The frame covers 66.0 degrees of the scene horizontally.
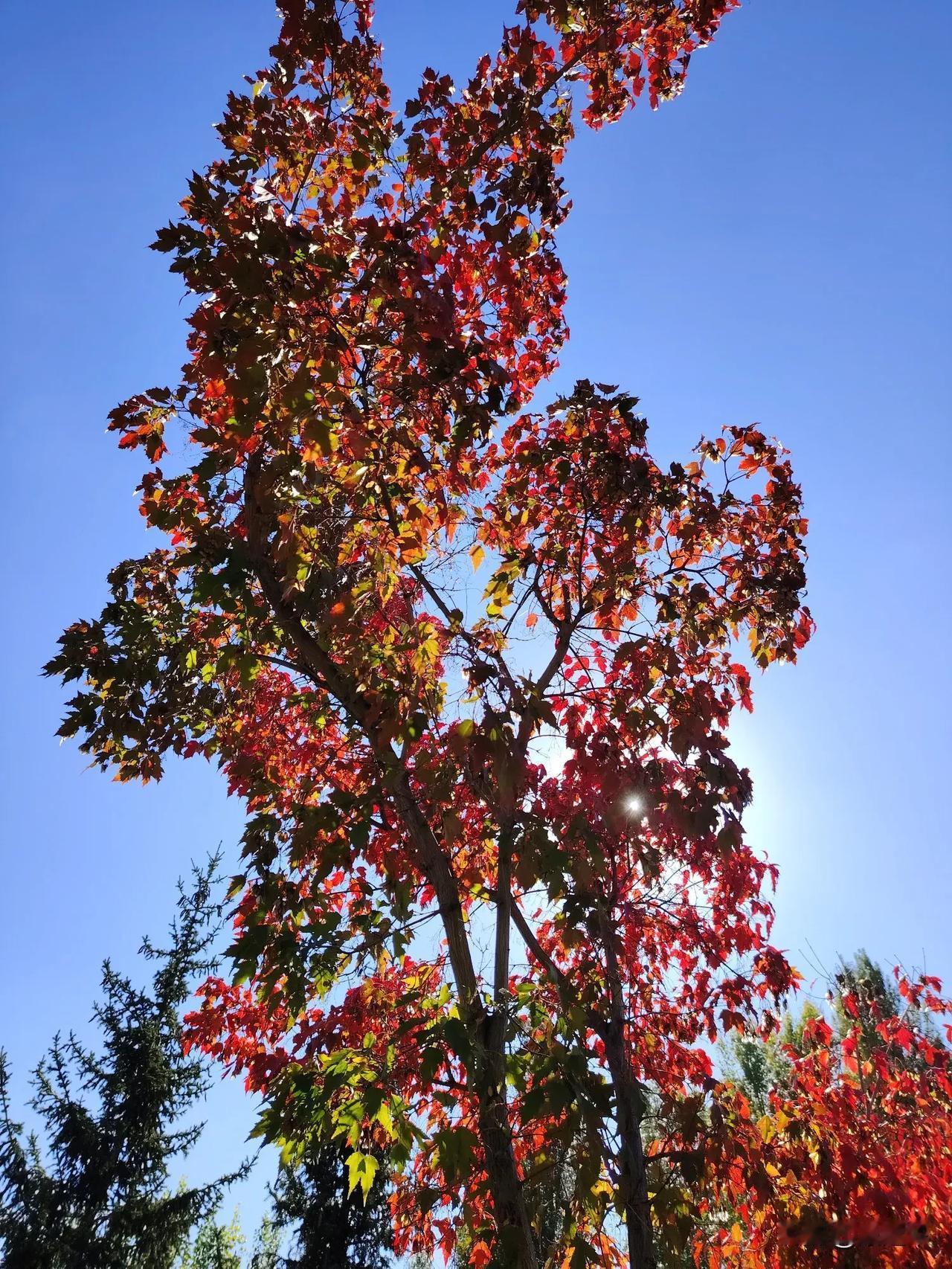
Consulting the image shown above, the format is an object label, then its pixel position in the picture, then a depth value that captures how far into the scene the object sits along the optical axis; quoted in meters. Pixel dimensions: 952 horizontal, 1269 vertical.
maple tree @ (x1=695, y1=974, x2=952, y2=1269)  4.24
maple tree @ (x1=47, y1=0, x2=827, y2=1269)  3.13
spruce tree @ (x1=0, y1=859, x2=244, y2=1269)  10.34
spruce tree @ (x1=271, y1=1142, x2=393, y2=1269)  10.91
